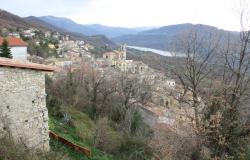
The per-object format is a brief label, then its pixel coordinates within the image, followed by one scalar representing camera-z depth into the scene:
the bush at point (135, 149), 11.97
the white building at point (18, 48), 28.32
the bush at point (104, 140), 11.29
